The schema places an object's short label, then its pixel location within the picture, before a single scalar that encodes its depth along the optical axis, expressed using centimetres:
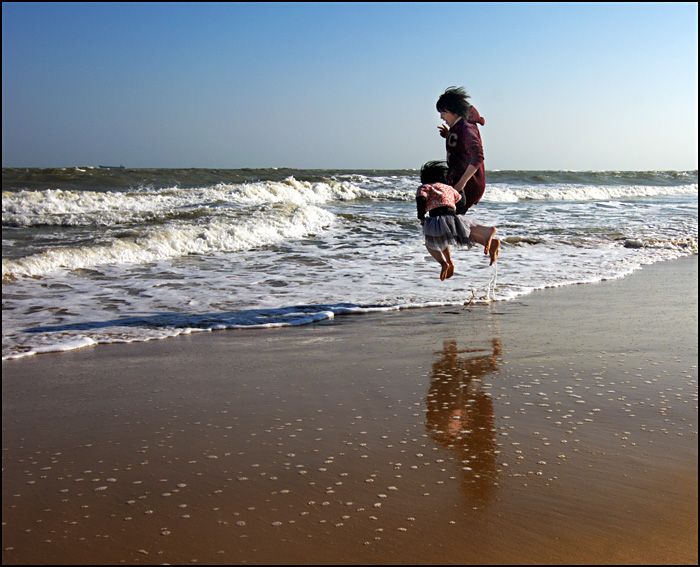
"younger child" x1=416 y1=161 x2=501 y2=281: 520
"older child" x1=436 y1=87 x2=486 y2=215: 534
